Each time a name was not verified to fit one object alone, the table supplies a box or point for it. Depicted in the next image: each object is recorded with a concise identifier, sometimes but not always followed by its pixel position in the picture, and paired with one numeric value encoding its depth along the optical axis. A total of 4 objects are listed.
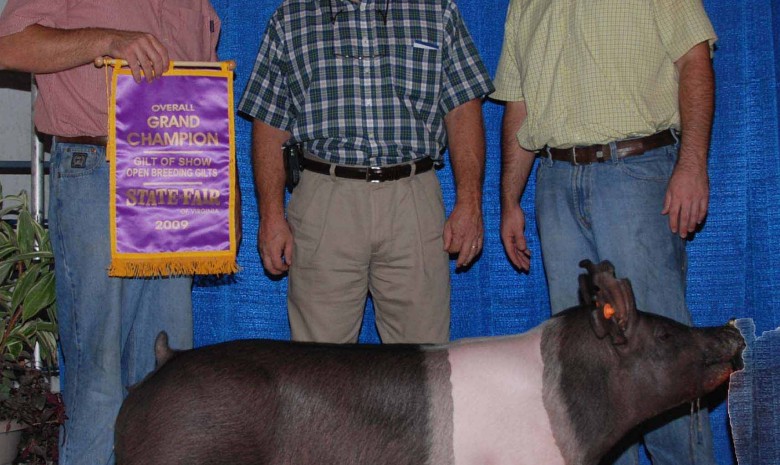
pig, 2.46
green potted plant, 4.12
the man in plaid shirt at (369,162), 3.61
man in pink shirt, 3.10
